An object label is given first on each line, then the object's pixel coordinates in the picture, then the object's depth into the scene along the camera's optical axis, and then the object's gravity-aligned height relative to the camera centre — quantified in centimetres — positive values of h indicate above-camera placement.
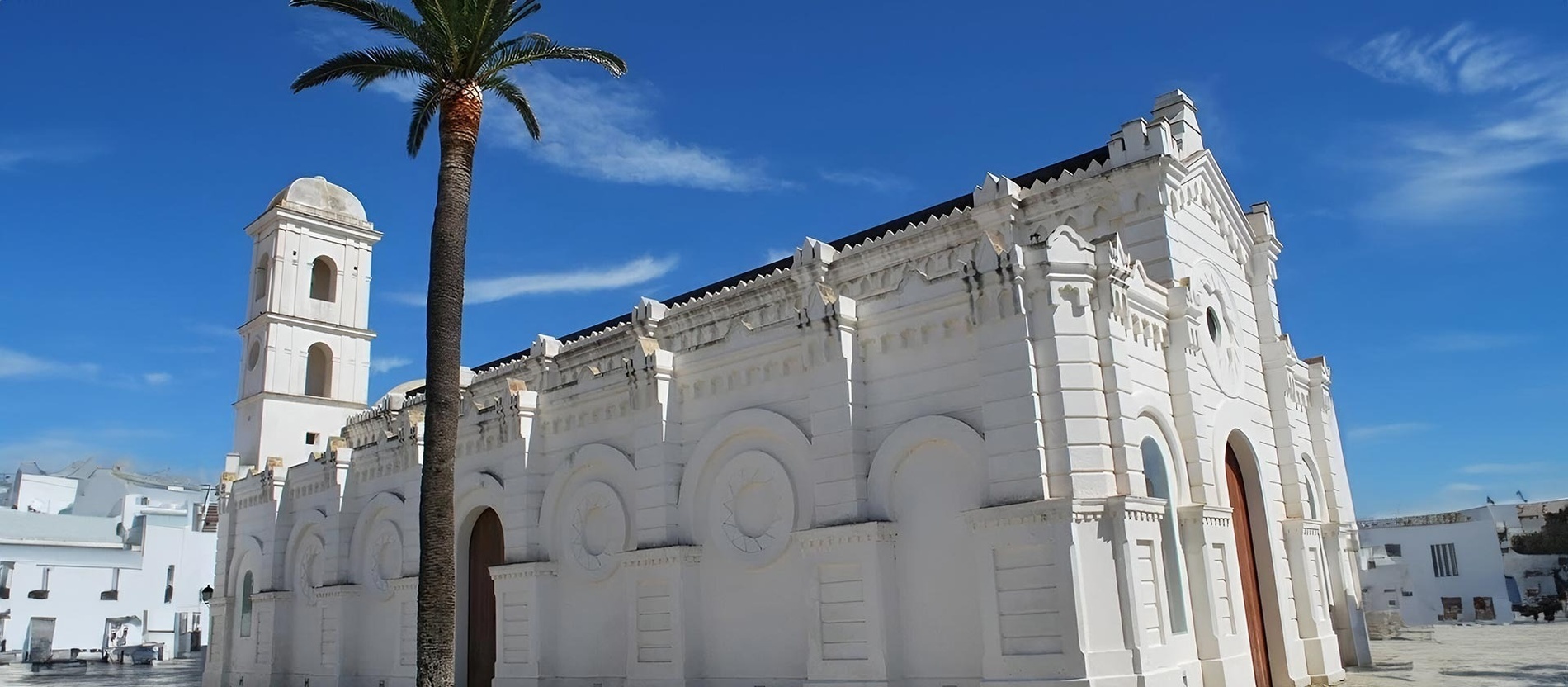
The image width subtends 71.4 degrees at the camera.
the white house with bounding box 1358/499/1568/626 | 5444 +81
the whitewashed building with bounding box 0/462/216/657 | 5662 +333
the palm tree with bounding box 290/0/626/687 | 1605 +765
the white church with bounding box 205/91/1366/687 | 1498 +217
